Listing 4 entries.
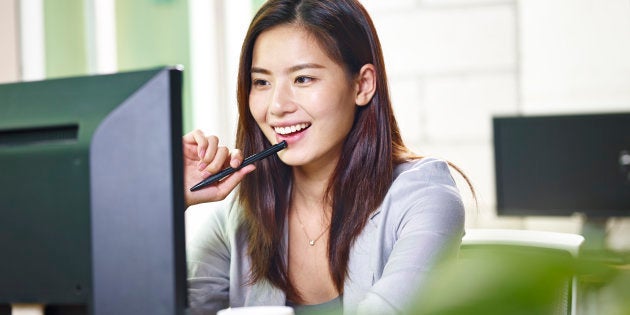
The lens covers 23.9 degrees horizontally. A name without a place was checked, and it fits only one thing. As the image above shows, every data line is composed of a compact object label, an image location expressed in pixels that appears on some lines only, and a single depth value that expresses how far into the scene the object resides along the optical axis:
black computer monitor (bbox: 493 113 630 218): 3.23
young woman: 2.07
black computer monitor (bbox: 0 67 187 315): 1.29
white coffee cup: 1.52
